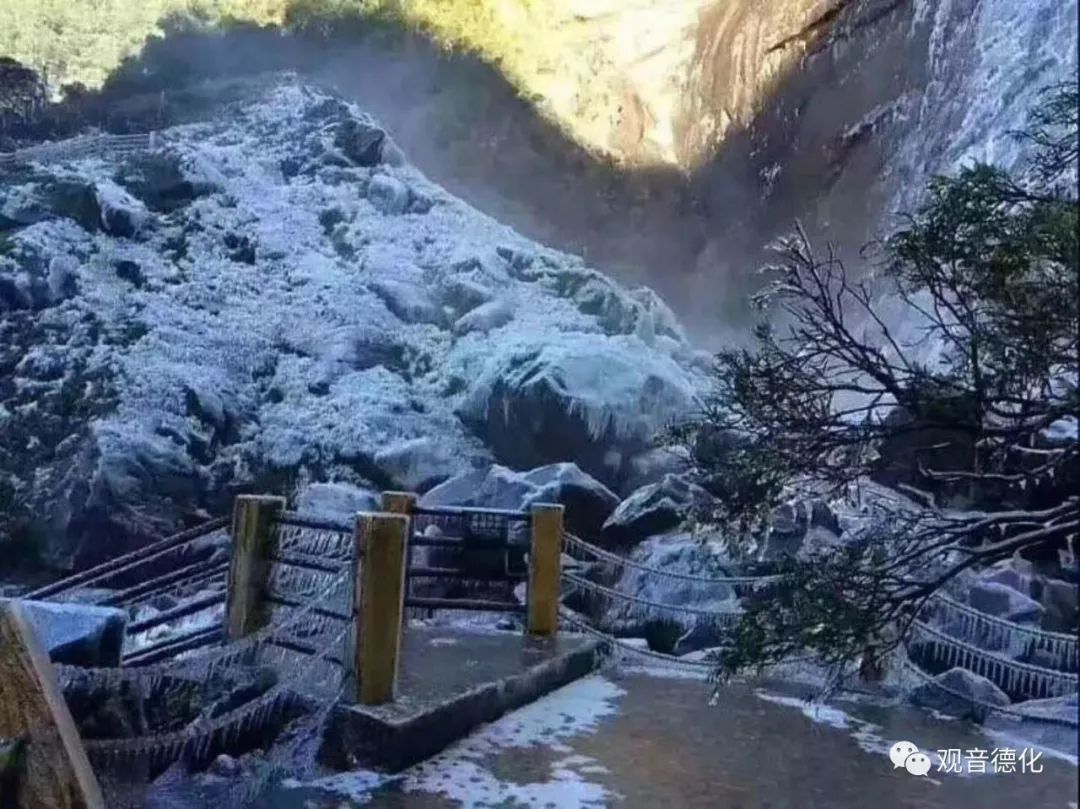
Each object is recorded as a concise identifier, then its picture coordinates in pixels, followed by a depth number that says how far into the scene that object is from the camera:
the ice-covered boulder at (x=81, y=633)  2.66
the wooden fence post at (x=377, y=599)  2.65
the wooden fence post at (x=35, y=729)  1.91
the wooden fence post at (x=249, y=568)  3.16
